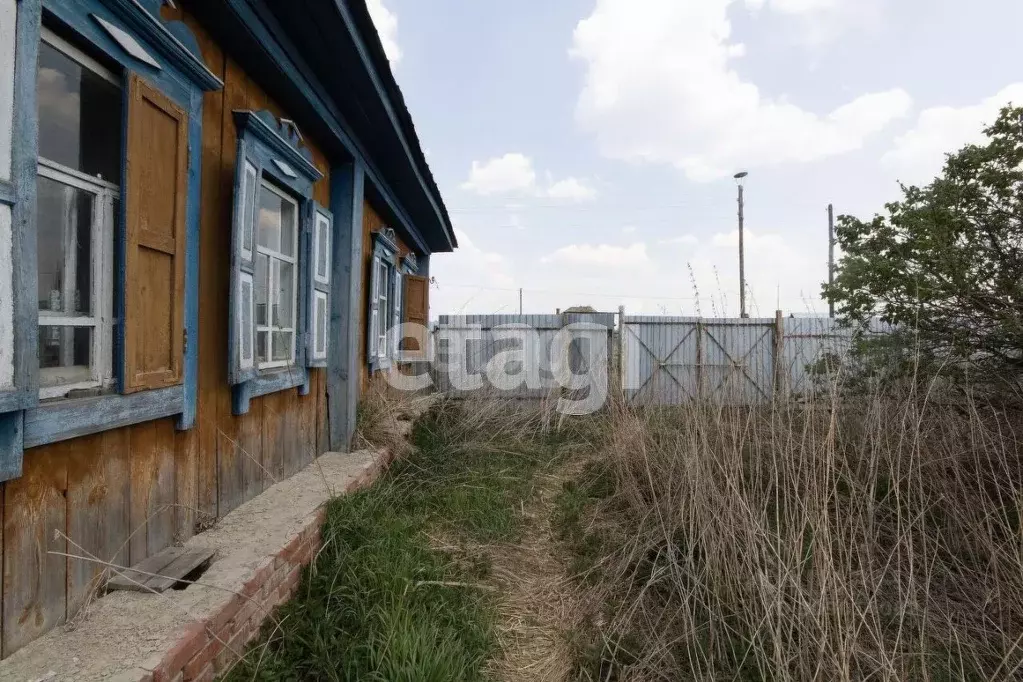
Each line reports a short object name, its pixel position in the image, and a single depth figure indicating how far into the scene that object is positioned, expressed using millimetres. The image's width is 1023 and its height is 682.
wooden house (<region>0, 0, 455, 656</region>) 1419
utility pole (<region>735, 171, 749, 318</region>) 17045
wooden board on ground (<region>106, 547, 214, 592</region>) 1793
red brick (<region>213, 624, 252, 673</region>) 1797
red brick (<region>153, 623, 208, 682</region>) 1460
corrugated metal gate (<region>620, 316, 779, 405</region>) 9828
